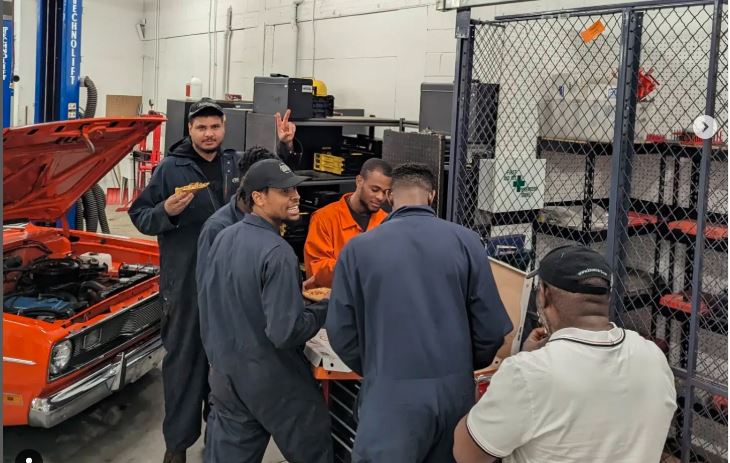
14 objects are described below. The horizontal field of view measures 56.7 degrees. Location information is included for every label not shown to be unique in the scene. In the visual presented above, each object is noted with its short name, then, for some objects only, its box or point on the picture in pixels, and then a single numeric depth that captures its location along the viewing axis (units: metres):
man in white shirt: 1.67
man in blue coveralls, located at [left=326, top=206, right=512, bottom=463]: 2.40
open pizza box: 2.90
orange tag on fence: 3.23
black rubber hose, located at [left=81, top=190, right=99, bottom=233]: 6.55
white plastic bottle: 9.41
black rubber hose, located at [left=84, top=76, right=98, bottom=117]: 6.20
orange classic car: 3.50
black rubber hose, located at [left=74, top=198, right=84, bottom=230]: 6.81
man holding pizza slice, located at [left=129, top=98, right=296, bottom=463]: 3.70
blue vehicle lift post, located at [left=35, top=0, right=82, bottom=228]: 6.27
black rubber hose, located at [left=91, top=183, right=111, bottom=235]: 6.78
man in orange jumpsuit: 4.13
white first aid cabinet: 4.01
